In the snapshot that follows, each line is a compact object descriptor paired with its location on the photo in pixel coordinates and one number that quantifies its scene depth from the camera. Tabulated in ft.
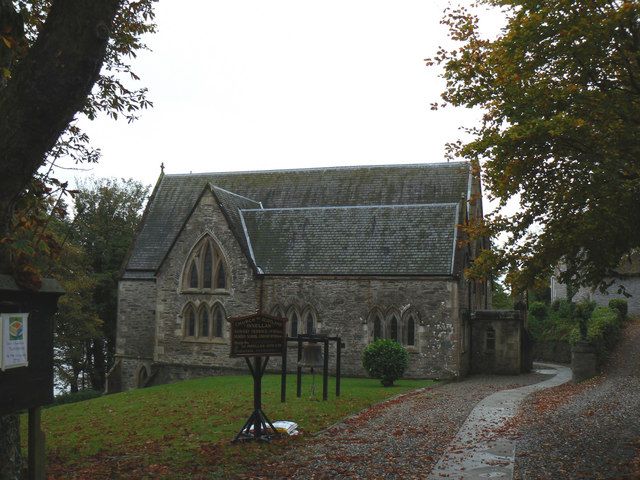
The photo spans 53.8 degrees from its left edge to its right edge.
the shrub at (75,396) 111.14
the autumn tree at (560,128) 37.60
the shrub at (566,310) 144.12
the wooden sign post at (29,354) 21.24
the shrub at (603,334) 85.22
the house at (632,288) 136.67
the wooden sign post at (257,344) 40.42
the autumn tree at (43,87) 19.48
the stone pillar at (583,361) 80.74
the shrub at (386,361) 78.12
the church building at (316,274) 91.56
